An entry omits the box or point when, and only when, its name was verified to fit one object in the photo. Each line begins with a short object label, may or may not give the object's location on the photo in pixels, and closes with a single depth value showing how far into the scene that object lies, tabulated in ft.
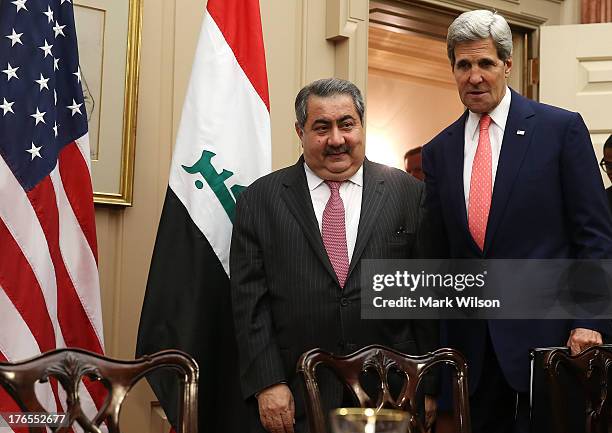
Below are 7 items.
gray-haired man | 8.46
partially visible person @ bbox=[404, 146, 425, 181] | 22.44
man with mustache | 8.34
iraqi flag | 9.55
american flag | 8.65
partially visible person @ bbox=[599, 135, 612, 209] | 11.43
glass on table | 3.71
